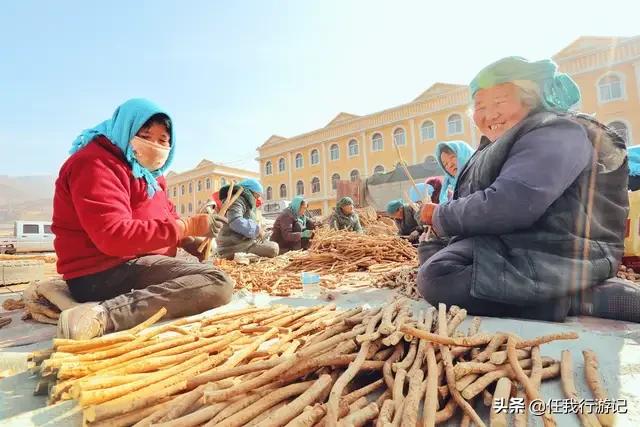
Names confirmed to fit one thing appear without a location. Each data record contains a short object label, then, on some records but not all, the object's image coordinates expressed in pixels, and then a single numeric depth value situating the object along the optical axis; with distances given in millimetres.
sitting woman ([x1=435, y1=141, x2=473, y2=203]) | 4004
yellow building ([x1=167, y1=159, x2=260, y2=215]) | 40250
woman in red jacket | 1826
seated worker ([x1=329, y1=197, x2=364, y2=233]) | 6871
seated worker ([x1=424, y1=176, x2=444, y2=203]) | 5181
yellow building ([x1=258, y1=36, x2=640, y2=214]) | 19078
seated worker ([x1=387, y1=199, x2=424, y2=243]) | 5851
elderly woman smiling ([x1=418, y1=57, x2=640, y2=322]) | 1581
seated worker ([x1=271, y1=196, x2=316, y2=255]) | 6744
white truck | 13969
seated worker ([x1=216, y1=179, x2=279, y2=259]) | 5477
